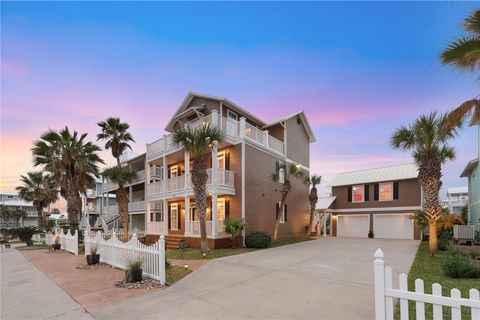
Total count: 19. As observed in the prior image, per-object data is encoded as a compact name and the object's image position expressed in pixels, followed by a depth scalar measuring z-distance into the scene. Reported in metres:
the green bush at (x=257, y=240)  16.98
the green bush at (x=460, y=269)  8.05
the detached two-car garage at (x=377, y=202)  26.14
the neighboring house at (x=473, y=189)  21.19
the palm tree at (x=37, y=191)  38.56
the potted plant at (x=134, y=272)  8.42
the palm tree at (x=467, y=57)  7.08
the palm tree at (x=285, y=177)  19.53
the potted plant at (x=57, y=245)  20.28
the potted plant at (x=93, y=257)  12.38
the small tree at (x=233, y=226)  16.59
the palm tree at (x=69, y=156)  22.06
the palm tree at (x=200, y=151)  15.02
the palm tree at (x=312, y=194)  24.53
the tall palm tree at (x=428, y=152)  14.53
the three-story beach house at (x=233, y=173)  18.36
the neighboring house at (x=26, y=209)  54.34
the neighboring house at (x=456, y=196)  37.31
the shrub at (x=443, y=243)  14.95
